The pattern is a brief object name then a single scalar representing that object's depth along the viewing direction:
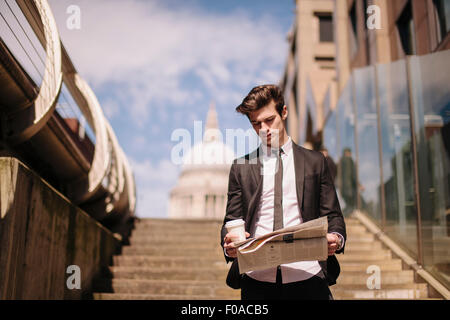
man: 2.93
